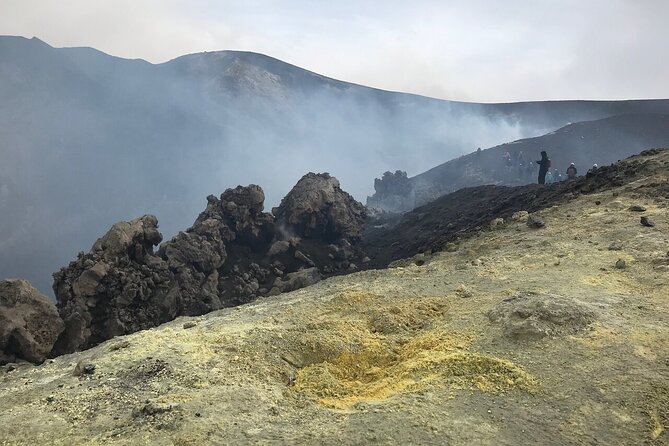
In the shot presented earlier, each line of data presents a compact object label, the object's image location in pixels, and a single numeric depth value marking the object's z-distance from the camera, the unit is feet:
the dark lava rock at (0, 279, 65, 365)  34.38
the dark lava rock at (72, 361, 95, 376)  22.77
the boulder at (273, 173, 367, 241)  95.71
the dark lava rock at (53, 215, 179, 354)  53.36
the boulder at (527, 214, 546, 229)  44.31
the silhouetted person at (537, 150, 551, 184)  96.59
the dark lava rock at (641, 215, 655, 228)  37.53
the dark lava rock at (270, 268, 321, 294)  68.95
